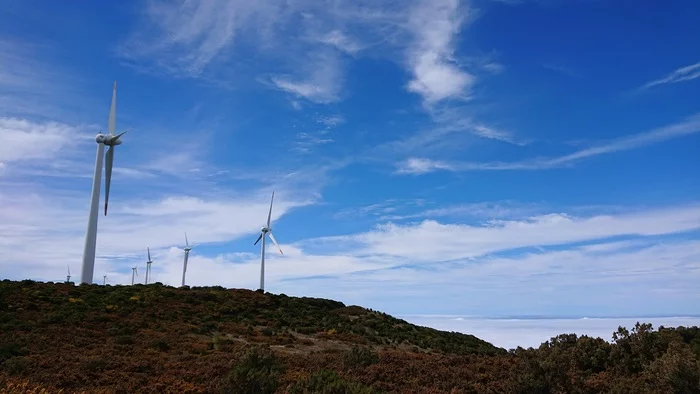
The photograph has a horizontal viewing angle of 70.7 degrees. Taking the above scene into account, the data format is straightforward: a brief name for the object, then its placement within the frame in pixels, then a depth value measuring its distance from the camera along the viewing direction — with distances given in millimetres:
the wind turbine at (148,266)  101969
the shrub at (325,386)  12531
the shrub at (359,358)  22047
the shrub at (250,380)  15500
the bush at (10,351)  23719
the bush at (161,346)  29800
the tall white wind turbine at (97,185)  55562
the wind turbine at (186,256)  86962
